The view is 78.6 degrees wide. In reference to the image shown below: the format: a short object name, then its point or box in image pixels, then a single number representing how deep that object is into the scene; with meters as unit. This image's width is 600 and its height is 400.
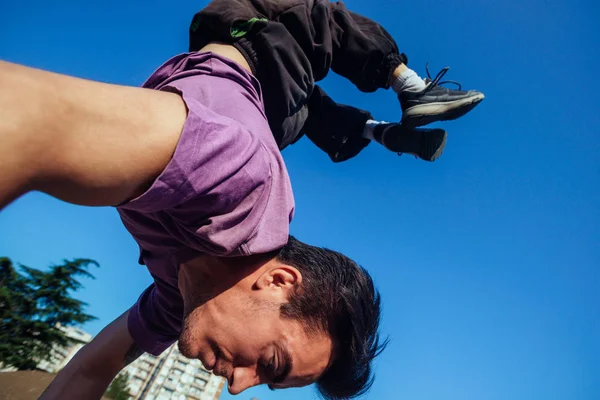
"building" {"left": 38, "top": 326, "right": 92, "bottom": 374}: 14.97
